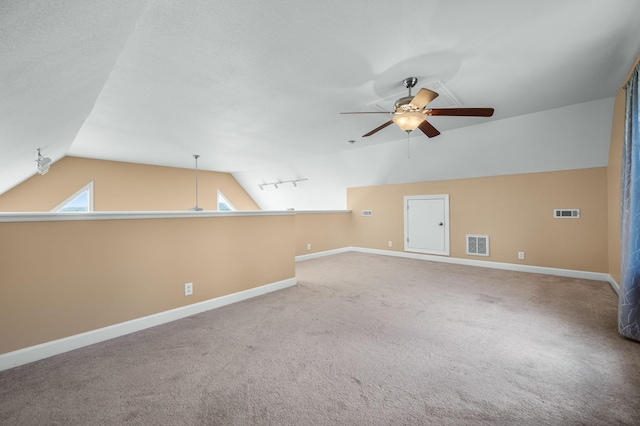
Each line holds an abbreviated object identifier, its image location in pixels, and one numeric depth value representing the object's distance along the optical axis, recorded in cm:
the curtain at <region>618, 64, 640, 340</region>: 229
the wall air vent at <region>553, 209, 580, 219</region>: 439
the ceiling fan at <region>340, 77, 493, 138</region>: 261
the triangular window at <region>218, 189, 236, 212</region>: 953
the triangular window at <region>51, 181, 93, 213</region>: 675
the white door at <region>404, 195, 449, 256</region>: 585
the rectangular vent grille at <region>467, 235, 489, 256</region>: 528
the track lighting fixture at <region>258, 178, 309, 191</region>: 838
